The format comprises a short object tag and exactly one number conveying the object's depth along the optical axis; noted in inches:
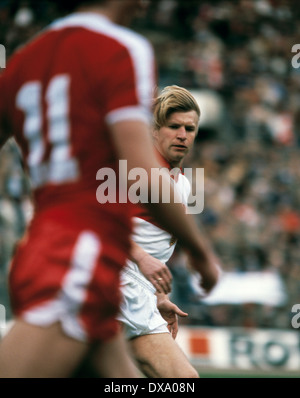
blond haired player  303.7
